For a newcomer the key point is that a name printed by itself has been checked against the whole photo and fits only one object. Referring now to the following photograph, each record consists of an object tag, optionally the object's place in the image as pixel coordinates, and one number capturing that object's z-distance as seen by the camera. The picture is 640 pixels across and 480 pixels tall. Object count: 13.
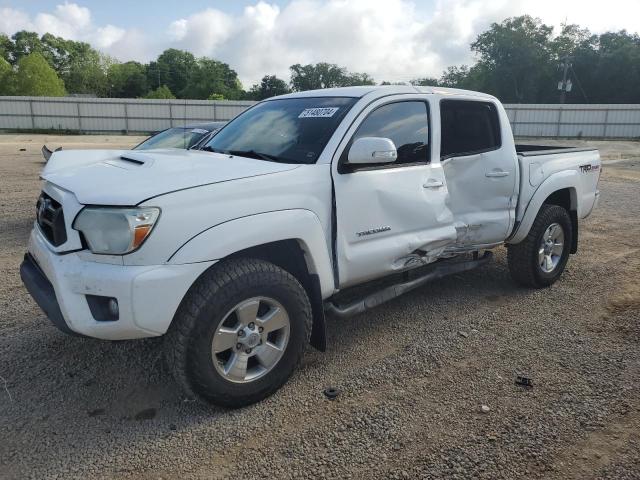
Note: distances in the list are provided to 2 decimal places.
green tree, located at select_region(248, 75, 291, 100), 76.21
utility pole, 47.00
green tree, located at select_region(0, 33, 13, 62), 85.46
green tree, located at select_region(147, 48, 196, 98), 93.88
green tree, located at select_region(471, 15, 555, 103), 57.16
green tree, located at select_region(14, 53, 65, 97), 54.22
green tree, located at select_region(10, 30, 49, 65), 89.12
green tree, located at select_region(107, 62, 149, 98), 91.06
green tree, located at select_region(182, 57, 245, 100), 80.19
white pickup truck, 2.72
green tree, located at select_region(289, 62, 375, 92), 82.19
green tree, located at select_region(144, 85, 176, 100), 67.88
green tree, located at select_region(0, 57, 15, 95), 56.56
